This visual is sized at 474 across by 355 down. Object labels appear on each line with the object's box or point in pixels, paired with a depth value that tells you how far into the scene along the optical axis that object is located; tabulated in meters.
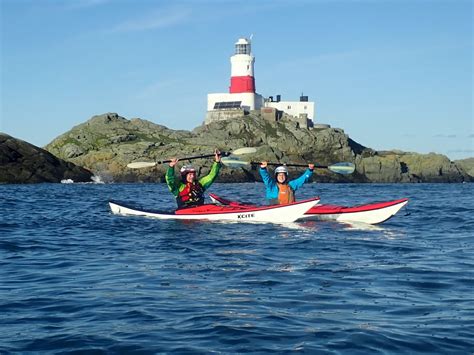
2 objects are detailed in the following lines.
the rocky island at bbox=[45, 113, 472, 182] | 78.50
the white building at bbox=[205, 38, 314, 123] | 96.12
